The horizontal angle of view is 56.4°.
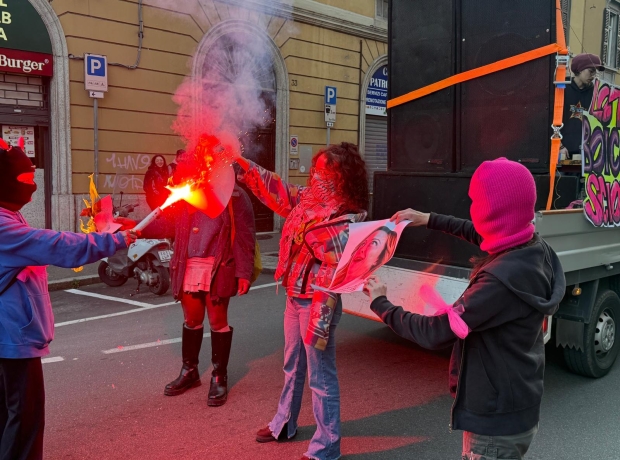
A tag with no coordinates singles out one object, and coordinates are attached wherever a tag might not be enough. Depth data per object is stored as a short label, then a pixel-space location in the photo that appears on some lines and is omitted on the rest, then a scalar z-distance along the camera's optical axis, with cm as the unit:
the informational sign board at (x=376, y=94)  1691
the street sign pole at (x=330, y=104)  1443
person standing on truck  559
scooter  829
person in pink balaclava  204
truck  455
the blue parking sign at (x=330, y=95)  1441
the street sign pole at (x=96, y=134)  1084
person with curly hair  323
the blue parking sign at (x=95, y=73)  1036
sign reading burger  1009
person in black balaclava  271
